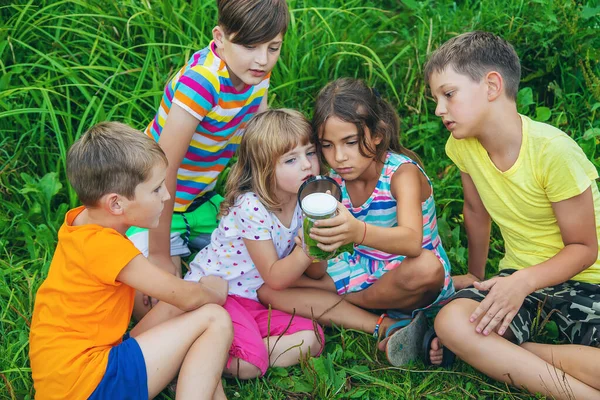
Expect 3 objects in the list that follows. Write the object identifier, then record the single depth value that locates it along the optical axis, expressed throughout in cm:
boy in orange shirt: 215
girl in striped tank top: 246
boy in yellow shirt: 230
